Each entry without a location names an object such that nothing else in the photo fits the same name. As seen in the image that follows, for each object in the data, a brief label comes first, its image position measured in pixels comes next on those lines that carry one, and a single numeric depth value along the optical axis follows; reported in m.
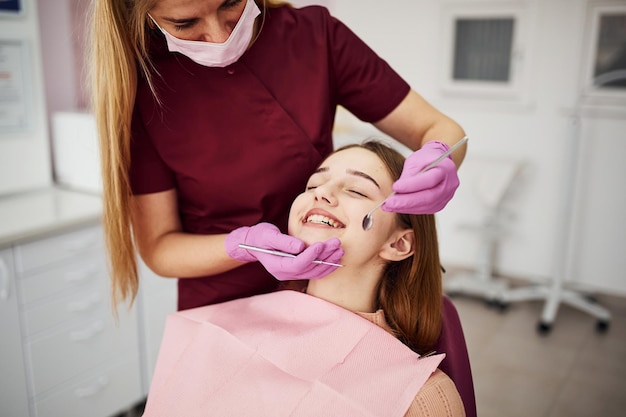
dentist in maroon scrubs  1.07
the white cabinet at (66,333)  1.87
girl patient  1.04
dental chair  1.15
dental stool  3.26
